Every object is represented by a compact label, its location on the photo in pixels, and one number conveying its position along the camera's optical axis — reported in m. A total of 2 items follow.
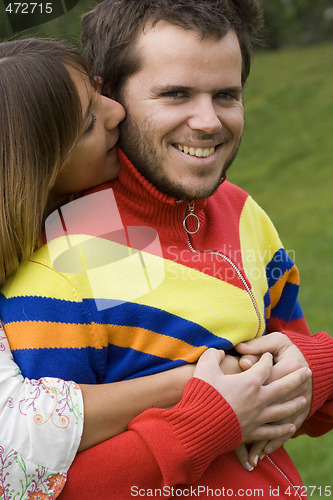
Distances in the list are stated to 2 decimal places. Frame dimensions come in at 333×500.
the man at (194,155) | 1.30
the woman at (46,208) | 1.20
